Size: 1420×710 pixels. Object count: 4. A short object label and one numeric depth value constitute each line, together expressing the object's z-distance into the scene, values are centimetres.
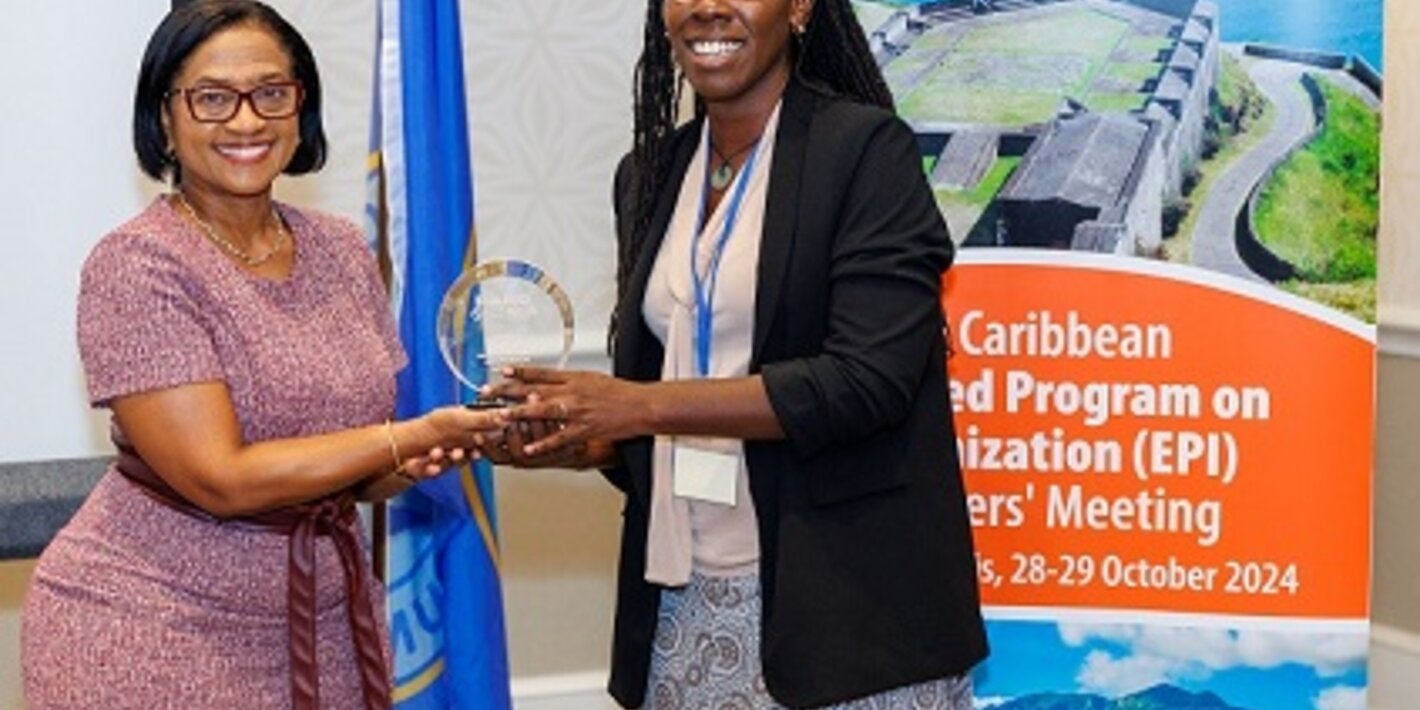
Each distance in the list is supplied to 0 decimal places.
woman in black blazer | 249
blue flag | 304
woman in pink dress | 234
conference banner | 354
